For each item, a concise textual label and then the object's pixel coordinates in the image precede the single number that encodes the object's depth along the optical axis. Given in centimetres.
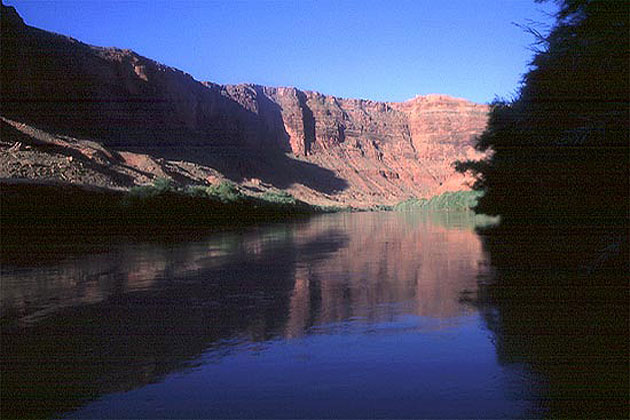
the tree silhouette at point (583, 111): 836
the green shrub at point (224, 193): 4072
